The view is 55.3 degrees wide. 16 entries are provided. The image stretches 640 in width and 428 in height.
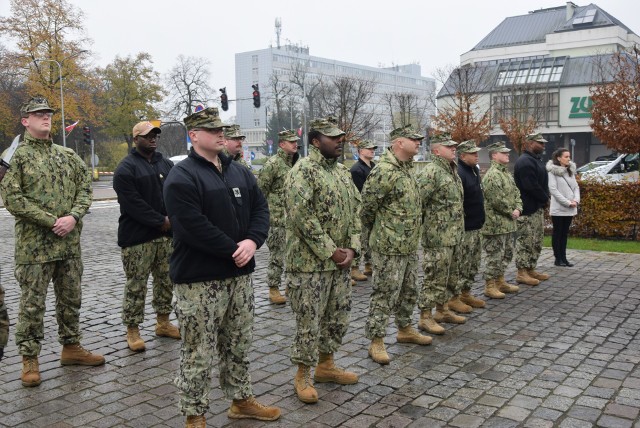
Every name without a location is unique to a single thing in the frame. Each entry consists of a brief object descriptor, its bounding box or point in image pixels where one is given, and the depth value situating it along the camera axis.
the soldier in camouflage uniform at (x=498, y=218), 8.59
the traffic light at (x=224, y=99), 32.72
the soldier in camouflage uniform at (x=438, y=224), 6.84
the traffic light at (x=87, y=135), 39.38
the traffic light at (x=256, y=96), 33.13
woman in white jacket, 10.44
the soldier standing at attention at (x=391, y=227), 5.91
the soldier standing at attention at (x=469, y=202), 7.64
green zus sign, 56.75
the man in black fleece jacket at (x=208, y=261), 4.08
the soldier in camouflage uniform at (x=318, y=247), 4.94
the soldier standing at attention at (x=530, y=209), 9.43
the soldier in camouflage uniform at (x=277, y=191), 8.48
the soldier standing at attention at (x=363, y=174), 9.77
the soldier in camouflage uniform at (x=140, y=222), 6.06
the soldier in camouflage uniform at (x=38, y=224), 5.30
